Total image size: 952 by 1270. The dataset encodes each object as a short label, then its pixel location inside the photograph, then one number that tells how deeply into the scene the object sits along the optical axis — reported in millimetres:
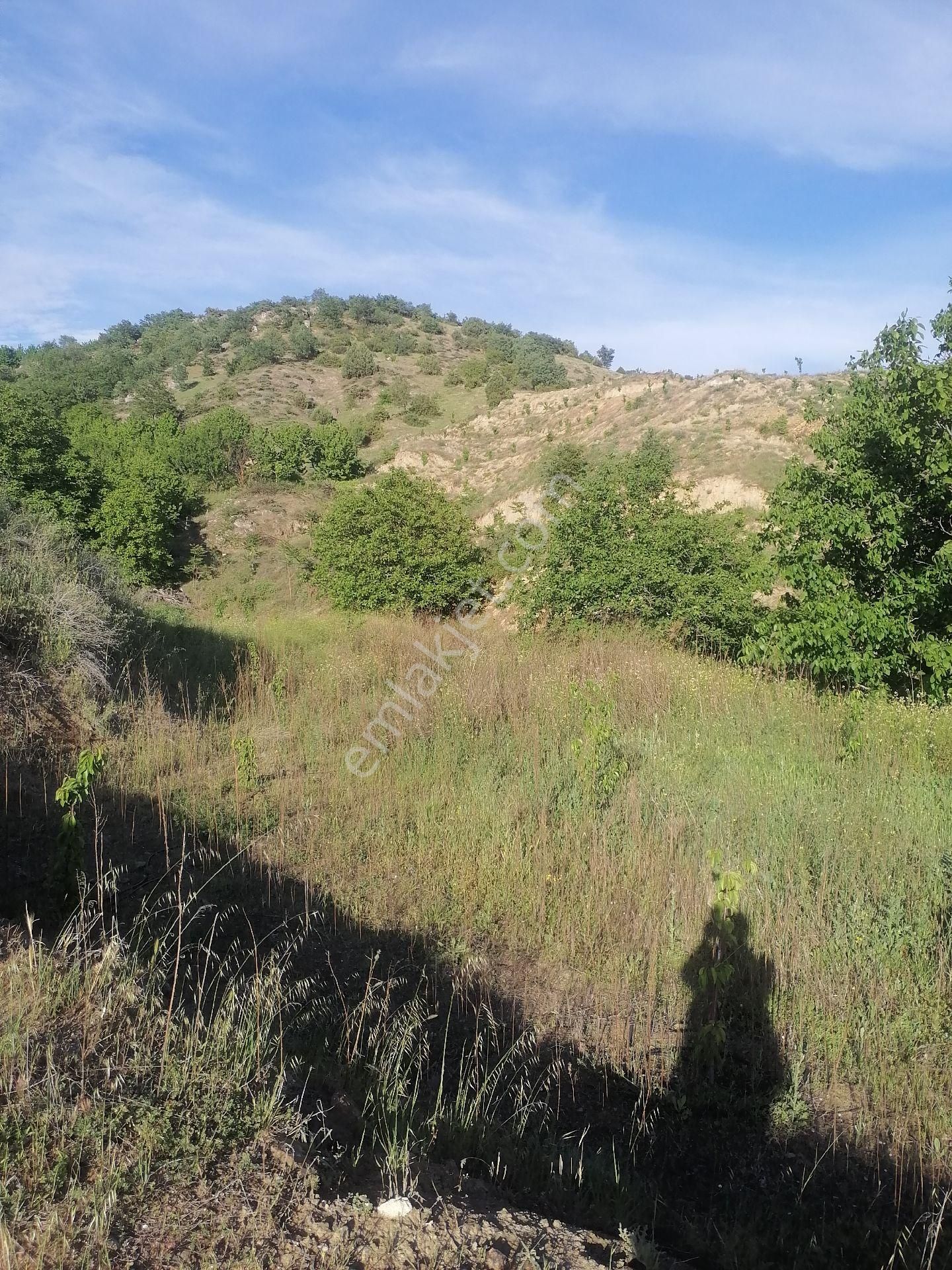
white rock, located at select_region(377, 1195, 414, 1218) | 2031
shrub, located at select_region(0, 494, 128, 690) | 7230
